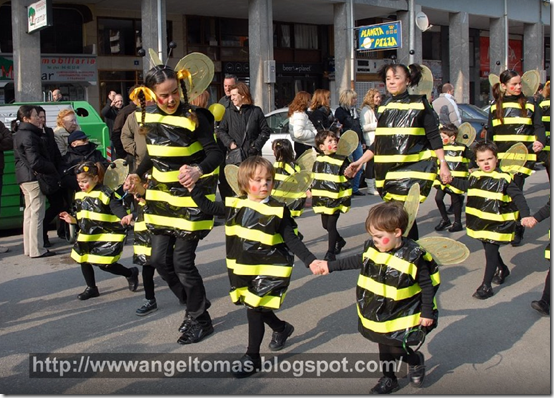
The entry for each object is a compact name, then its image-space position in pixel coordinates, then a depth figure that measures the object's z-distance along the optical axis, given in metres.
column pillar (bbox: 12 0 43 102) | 15.46
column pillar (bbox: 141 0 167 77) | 17.67
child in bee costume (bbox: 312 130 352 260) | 7.64
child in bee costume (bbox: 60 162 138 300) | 6.24
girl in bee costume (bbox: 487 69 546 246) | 8.19
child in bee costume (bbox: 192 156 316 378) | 4.36
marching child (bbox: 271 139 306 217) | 7.92
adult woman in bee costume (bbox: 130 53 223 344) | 4.81
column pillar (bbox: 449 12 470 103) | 26.98
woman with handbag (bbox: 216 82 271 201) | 8.05
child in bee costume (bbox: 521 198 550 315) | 5.30
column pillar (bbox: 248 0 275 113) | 19.97
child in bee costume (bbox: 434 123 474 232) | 9.14
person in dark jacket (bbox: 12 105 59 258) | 8.05
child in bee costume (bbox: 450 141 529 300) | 6.00
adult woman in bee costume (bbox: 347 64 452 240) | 5.90
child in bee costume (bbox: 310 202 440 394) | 3.92
